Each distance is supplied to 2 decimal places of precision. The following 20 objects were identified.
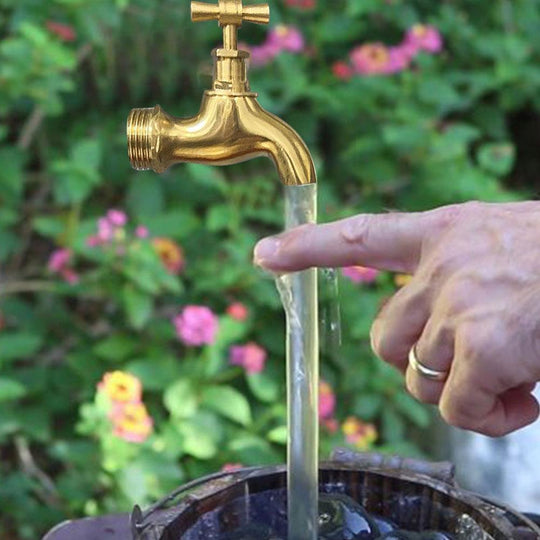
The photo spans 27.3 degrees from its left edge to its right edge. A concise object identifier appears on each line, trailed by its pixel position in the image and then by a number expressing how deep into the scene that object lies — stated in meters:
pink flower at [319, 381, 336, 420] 2.06
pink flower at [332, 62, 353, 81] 2.63
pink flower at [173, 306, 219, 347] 2.10
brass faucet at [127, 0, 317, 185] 0.90
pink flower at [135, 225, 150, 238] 2.16
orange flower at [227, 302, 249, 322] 2.14
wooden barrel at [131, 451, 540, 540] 0.88
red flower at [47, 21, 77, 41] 2.37
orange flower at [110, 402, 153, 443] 1.93
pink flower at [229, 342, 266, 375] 2.12
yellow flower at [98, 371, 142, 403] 1.92
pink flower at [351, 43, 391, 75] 2.56
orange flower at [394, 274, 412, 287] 2.22
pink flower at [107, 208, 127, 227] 2.13
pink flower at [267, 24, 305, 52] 2.55
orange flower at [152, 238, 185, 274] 2.25
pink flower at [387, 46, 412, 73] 2.55
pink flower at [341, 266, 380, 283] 2.19
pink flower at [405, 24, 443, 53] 2.59
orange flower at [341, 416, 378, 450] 2.10
